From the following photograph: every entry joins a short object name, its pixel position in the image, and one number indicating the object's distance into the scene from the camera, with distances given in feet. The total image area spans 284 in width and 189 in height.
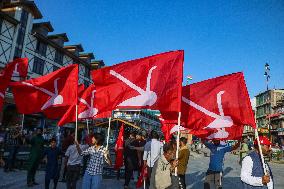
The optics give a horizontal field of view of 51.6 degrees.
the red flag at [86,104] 36.42
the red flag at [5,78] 27.58
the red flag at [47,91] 26.03
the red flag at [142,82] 20.51
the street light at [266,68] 170.71
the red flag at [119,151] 36.94
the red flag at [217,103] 19.83
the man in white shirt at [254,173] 16.34
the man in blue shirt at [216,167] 26.61
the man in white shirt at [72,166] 24.81
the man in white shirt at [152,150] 28.58
